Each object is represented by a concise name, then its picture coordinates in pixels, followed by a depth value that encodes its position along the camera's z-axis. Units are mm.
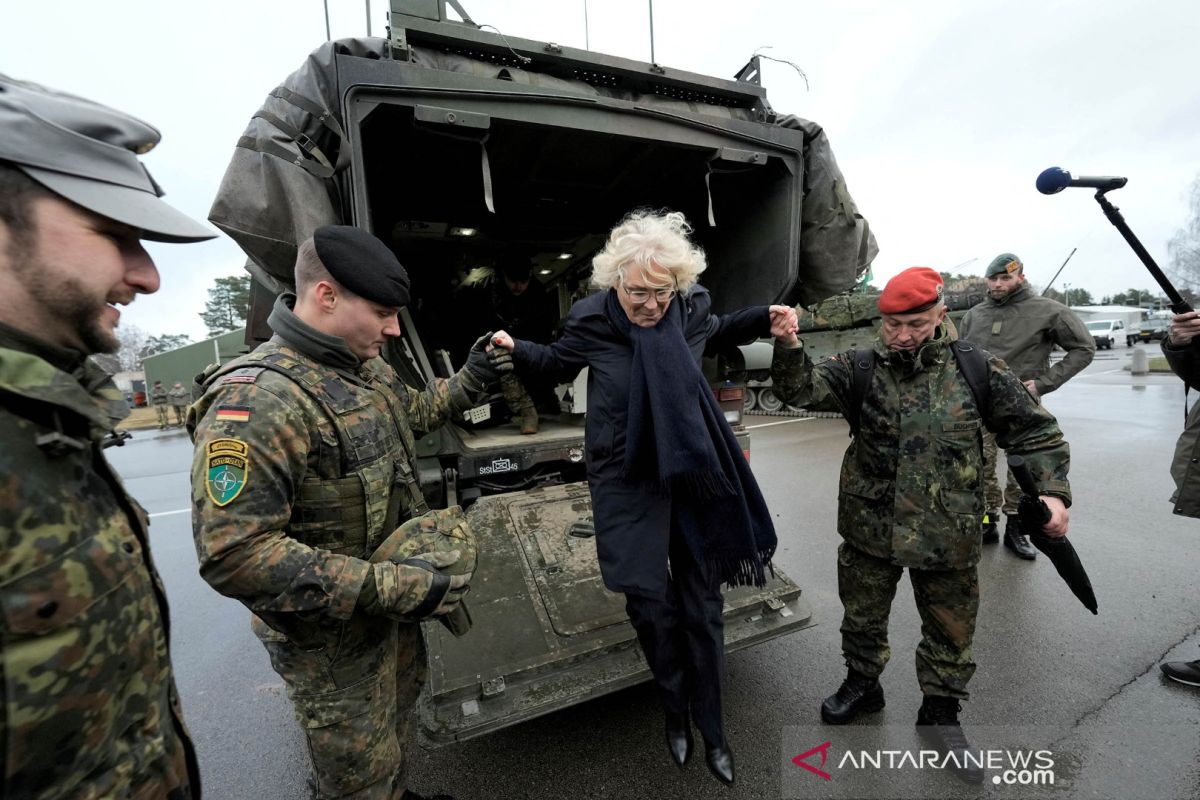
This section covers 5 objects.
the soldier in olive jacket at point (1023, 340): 3818
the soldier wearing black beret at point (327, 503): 1197
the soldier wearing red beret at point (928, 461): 1949
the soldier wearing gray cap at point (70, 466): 761
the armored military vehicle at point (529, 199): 2062
